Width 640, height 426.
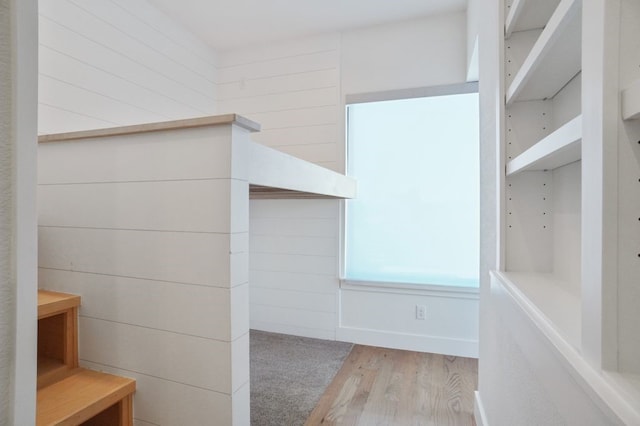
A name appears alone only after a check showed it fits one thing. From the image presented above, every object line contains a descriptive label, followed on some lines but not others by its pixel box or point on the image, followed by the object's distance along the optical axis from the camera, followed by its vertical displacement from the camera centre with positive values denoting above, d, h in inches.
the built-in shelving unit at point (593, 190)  16.7 +1.5
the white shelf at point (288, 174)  50.1 +7.2
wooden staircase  43.7 -25.5
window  102.0 +6.9
